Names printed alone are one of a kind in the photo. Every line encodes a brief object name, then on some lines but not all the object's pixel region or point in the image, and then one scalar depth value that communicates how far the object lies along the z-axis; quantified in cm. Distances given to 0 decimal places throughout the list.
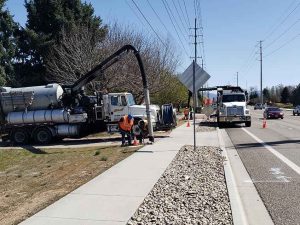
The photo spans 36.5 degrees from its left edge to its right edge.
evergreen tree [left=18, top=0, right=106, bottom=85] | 4194
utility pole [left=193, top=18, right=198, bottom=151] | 1650
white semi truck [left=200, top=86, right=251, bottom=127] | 3612
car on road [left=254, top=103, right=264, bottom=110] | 11821
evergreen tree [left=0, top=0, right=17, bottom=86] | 4150
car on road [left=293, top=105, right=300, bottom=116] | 6598
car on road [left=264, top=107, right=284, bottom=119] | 5294
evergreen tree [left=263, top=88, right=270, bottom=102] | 17138
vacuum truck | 2512
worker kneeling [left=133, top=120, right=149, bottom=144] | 2454
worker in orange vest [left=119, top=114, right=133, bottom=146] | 2003
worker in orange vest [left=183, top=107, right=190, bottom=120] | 5033
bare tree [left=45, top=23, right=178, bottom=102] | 3628
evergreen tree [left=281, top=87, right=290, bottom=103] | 14916
